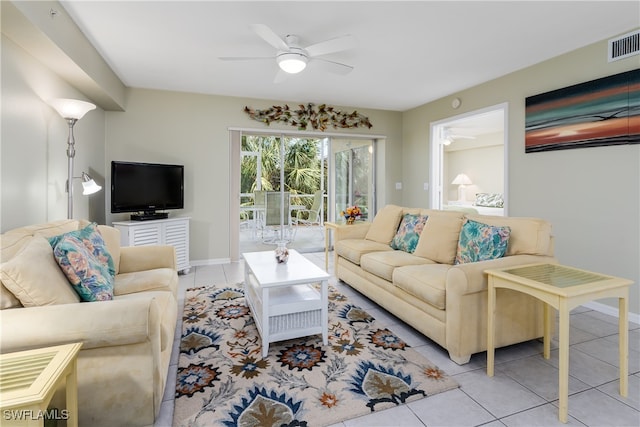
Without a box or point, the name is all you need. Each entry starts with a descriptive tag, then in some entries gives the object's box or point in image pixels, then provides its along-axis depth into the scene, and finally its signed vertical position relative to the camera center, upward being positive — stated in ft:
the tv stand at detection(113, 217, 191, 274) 12.53 -1.06
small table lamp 27.30 +2.20
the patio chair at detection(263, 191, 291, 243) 18.60 -0.17
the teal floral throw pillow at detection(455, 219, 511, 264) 7.97 -0.85
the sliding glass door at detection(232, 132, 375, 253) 19.02 +1.43
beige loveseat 4.52 -1.77
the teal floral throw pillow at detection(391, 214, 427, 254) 10.89 -0.85
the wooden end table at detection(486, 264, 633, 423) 5.24 -1.43
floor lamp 8.57 +2.47
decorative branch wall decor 16.78 +4.92
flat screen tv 13.07 +0.83
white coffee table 7.47 -2.28
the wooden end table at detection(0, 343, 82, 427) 3.27 -1.90
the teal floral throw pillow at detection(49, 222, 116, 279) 6.75 -0.77
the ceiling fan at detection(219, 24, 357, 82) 8.27 +4.38
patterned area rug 5.57 -3.39
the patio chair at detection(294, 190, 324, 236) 21.57 -0.41
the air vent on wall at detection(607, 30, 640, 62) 9.17 +4.69
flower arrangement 14.23 -0.26
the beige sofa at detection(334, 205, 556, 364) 6.84 -1.86
